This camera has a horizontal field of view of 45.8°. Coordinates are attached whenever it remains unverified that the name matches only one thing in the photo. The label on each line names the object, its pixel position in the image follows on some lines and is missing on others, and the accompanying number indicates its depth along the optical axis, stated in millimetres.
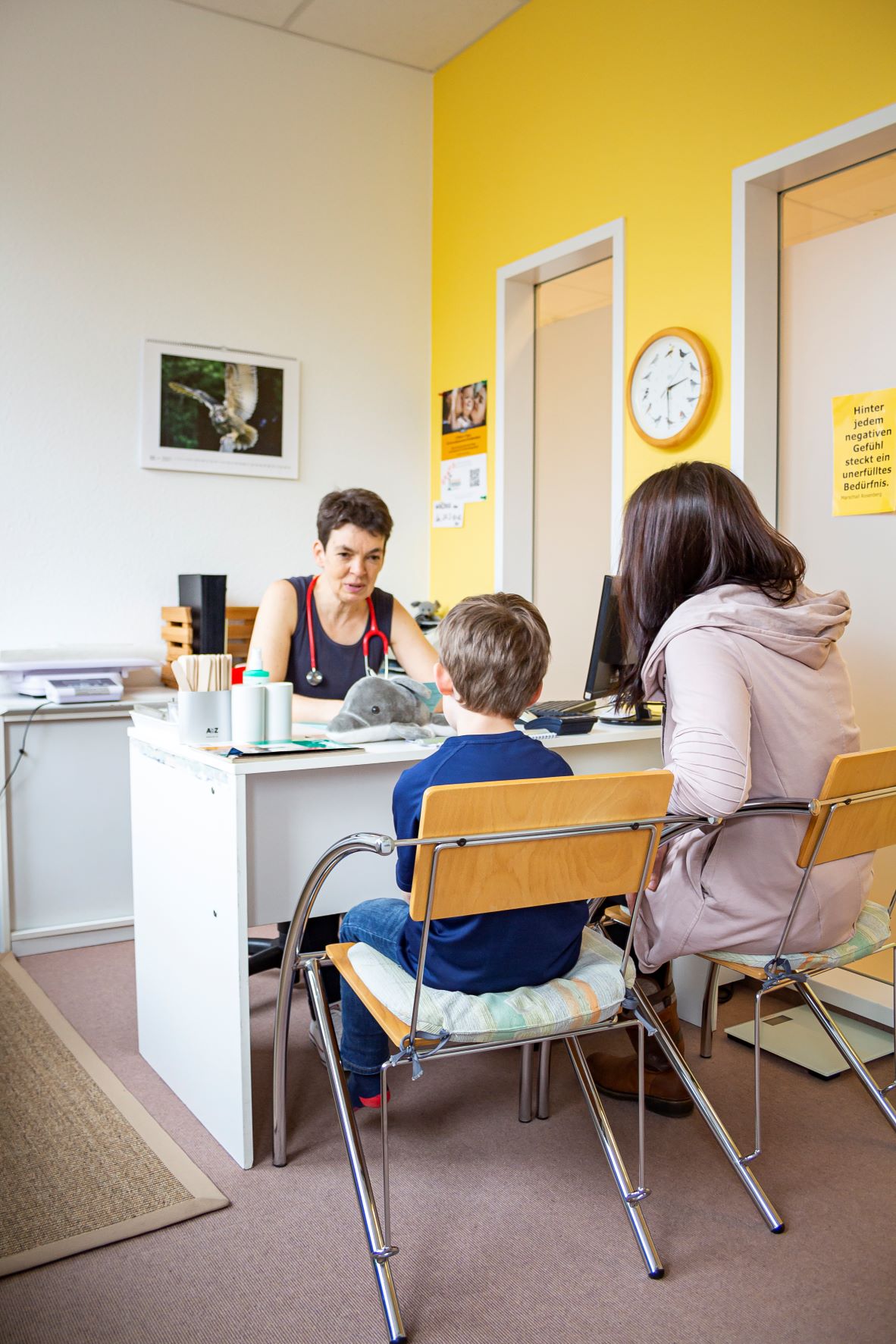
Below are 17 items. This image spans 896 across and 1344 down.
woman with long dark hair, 1679
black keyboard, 2350
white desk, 1901
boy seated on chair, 1582
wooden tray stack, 3605
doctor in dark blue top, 2805
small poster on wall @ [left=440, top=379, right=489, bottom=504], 4172
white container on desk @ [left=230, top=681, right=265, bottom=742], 2041
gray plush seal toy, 2152
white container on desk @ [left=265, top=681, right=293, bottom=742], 2080
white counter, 3145
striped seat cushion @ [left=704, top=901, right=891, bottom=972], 1805
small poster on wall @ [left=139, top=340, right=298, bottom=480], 3820
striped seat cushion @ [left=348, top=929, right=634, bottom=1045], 1513
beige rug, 1723
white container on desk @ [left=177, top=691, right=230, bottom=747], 2068
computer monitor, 2461
